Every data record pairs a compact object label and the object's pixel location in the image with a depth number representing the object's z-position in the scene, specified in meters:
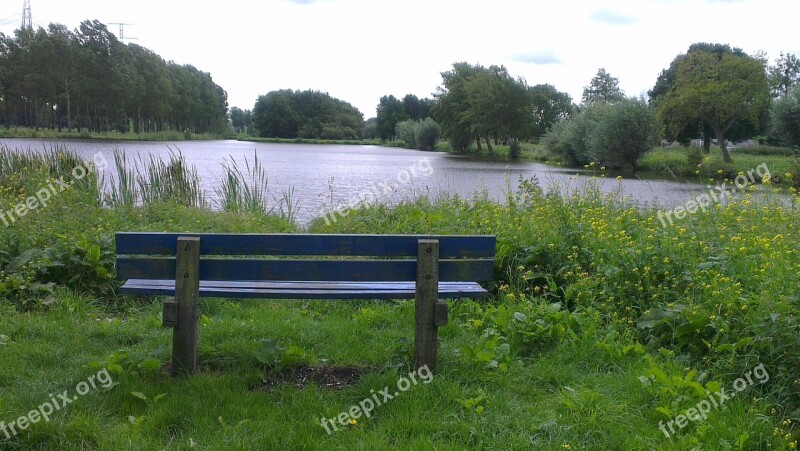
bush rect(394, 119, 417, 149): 97.44
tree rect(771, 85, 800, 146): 37.50
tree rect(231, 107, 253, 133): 179.50
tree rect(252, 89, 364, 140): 131.88
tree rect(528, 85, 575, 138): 77.00
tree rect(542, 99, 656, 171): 41.78
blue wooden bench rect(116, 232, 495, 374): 3.75
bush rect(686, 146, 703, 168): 35.72
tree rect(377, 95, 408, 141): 125.75
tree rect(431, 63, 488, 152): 78.56
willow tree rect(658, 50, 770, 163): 42.28
